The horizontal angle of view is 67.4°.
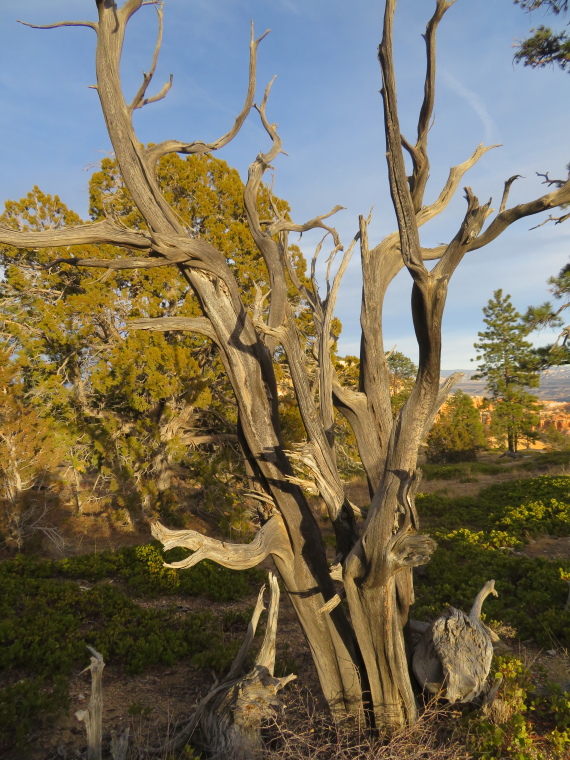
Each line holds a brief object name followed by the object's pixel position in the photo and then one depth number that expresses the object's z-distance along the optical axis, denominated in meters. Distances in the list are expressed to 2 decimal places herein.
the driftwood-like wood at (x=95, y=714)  3.22
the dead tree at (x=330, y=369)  2.75
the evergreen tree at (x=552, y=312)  9.32
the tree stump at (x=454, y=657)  3.40
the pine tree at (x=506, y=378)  29.38
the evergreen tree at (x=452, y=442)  27.73
